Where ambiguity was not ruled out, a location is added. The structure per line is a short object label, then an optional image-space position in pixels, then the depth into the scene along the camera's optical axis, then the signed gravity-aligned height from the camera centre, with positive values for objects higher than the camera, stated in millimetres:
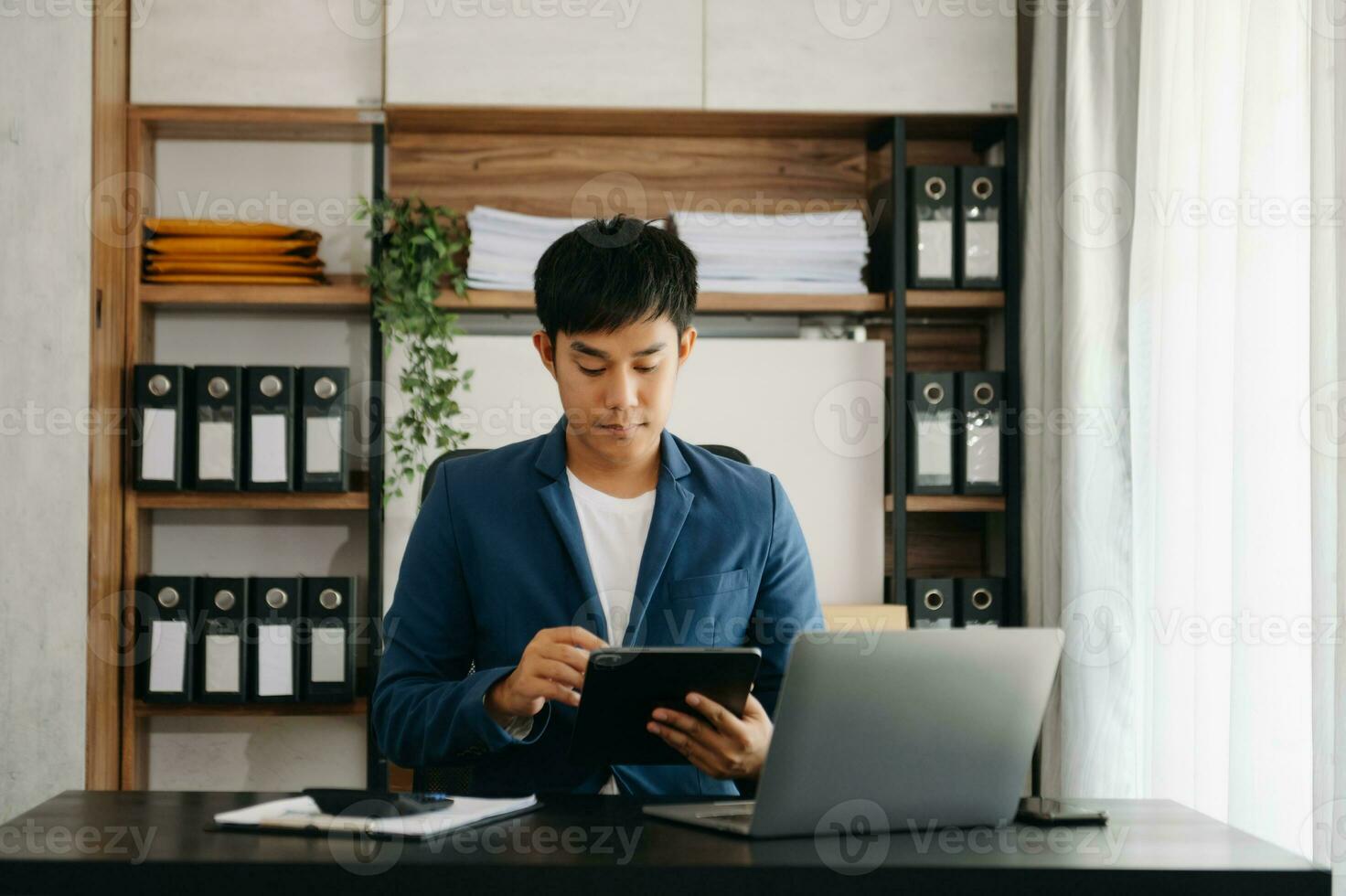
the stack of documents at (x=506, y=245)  2863 +473
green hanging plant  2762 +282
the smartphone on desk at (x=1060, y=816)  1223 -342
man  1529 -106
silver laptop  1065 -235
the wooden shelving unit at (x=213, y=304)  2799 +198
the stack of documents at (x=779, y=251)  2875 +467
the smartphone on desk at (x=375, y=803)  1158 -323
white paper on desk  1084 -316
